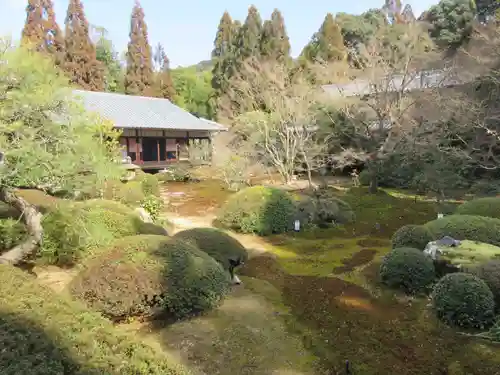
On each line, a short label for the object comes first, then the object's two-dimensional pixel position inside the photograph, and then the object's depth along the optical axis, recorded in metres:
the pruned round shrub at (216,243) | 6.85
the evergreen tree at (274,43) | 29.20
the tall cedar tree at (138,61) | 34.38
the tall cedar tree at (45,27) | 30.20
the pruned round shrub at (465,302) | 5.14
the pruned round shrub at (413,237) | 7.71
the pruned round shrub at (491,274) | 5.53
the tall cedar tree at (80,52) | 30.20
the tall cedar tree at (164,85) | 35.80
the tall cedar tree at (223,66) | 31.06
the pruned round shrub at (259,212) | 10.68
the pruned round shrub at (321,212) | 11.56
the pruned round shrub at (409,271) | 6.40
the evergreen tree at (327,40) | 32.62
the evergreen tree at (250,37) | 29.52
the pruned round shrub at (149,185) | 14.57
